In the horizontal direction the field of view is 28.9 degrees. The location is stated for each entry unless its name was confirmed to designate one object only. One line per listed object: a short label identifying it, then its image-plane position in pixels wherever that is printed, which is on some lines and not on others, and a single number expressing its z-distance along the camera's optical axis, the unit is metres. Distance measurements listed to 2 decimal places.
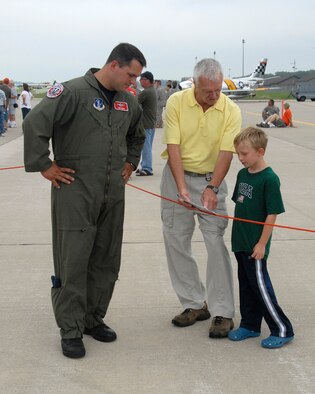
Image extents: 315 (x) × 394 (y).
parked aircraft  50.41
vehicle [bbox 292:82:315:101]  46.55
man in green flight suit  3.46
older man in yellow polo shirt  3.88
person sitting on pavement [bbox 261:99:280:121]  22.22
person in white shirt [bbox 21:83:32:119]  18.73
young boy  3.65
